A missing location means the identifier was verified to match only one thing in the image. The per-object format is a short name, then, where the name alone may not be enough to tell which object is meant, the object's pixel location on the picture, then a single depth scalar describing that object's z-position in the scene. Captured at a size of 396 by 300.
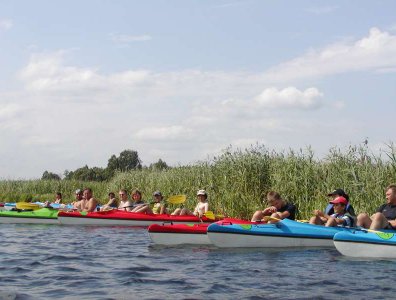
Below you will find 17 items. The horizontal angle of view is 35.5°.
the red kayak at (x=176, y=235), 11.08
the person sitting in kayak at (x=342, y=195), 10.34
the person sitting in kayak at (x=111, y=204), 16.19
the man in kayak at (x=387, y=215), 9.37
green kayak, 15.86
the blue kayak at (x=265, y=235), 10.44
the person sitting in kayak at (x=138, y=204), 15.05
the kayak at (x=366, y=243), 9.19
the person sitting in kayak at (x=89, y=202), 15.65
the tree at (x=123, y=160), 47.04
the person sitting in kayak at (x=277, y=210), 10.89
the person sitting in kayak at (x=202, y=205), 13.36
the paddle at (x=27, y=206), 16.23
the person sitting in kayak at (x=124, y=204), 15.55
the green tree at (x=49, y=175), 45.24
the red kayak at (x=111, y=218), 14.70
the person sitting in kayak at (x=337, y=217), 10.18
